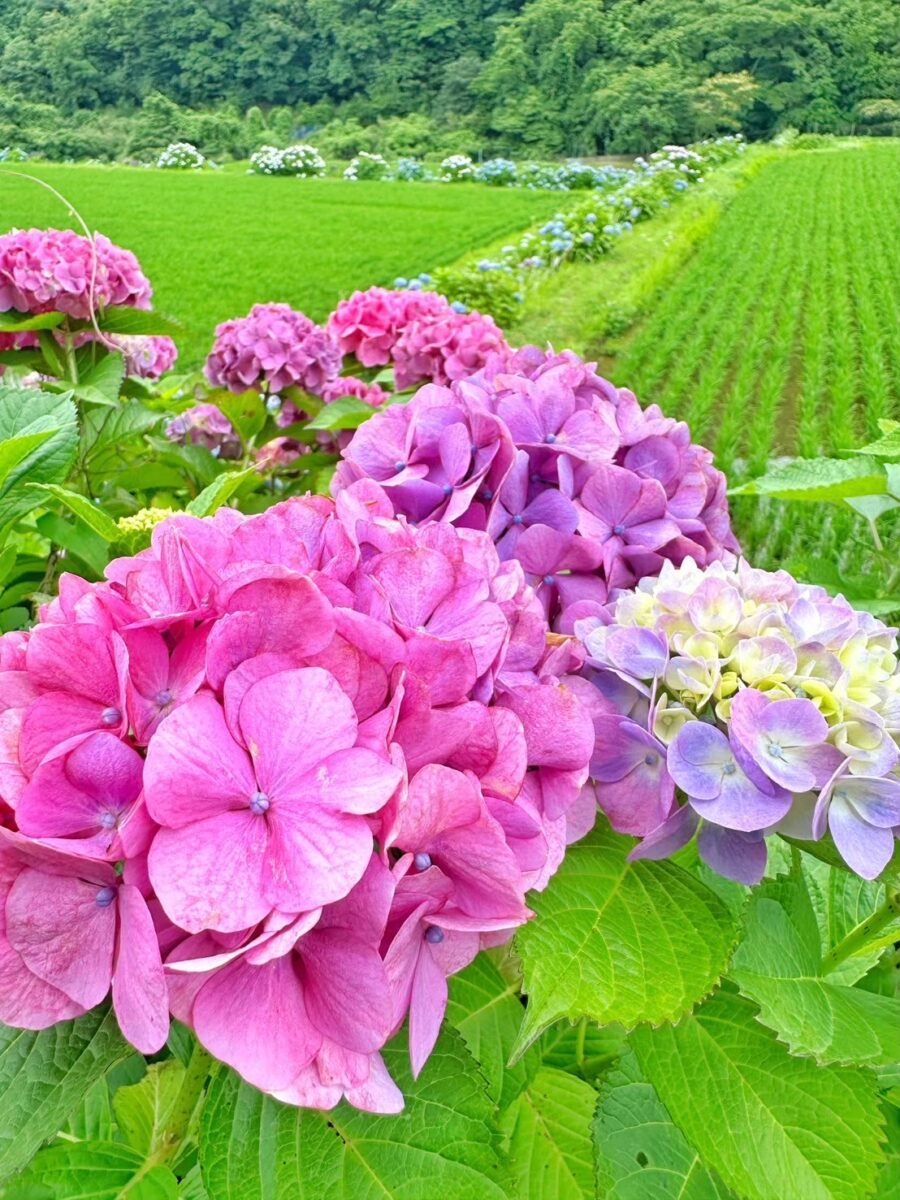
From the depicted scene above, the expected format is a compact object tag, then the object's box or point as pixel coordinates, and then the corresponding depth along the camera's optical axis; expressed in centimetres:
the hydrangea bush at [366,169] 2591
